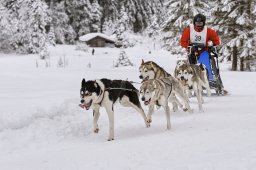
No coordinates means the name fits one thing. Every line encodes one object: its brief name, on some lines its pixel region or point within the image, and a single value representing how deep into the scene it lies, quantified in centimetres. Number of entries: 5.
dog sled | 1055
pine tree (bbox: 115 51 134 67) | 3052
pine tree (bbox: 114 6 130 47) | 5949
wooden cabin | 5634
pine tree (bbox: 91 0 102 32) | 5966
